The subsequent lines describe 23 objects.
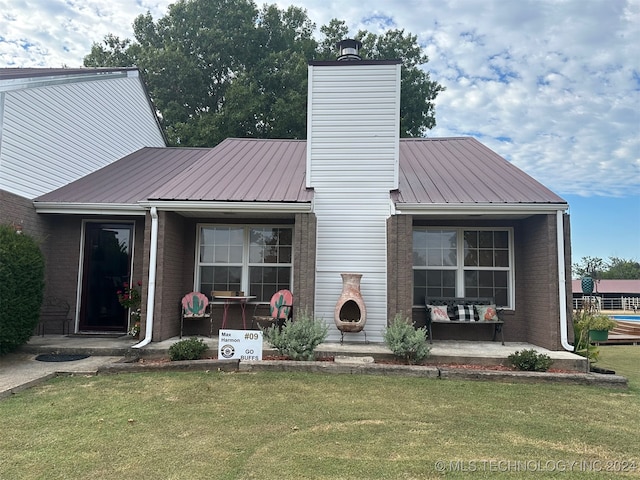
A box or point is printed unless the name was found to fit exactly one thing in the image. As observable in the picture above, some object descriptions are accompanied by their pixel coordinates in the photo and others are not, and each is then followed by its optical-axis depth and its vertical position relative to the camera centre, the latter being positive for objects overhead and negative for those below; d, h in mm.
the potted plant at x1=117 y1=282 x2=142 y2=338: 8922 -494
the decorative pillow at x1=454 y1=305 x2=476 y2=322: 8273 -542
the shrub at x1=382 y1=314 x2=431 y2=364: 6859 -960
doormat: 7219 -1387
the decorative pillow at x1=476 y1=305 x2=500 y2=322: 8219 -513
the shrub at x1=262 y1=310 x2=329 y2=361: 6855 -927
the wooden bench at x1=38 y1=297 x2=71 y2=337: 9266 -772
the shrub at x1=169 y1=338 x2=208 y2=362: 6809 -1137
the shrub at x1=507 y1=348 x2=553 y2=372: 6480 -1142
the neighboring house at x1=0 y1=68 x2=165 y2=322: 8438 +3474
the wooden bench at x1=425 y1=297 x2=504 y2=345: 8234 -460
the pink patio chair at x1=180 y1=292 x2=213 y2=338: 8516 -509
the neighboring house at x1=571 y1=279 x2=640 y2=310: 39688 -493
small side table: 8484 -429
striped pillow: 8211 -536
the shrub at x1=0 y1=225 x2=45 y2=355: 6861 -164
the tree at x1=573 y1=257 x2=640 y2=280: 63000 +3153
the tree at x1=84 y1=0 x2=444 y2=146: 21312 +11887
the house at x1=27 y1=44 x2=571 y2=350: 8078 +1133
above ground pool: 30831 -2075
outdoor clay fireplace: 8008 -473
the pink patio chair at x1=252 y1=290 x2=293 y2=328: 8206 -500
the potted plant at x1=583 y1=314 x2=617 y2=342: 12575 -1242
